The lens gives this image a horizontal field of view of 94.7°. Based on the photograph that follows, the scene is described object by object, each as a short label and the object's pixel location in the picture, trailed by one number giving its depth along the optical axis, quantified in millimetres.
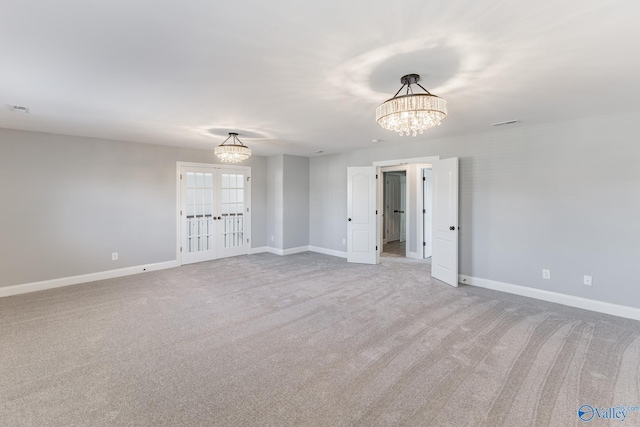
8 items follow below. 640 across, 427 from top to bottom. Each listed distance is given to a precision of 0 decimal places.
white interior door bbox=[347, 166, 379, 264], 6234
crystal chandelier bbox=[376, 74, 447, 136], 2283
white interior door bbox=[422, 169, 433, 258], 6844
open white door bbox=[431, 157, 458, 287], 4758
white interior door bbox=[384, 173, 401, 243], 8797
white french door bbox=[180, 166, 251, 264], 6172
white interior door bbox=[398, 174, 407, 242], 9344
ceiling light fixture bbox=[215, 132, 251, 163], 4547
